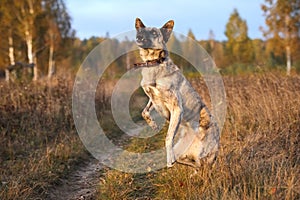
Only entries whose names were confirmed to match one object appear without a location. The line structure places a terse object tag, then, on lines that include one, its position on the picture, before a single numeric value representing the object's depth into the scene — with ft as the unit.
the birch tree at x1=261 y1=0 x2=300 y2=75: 70.95
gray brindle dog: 9.36
